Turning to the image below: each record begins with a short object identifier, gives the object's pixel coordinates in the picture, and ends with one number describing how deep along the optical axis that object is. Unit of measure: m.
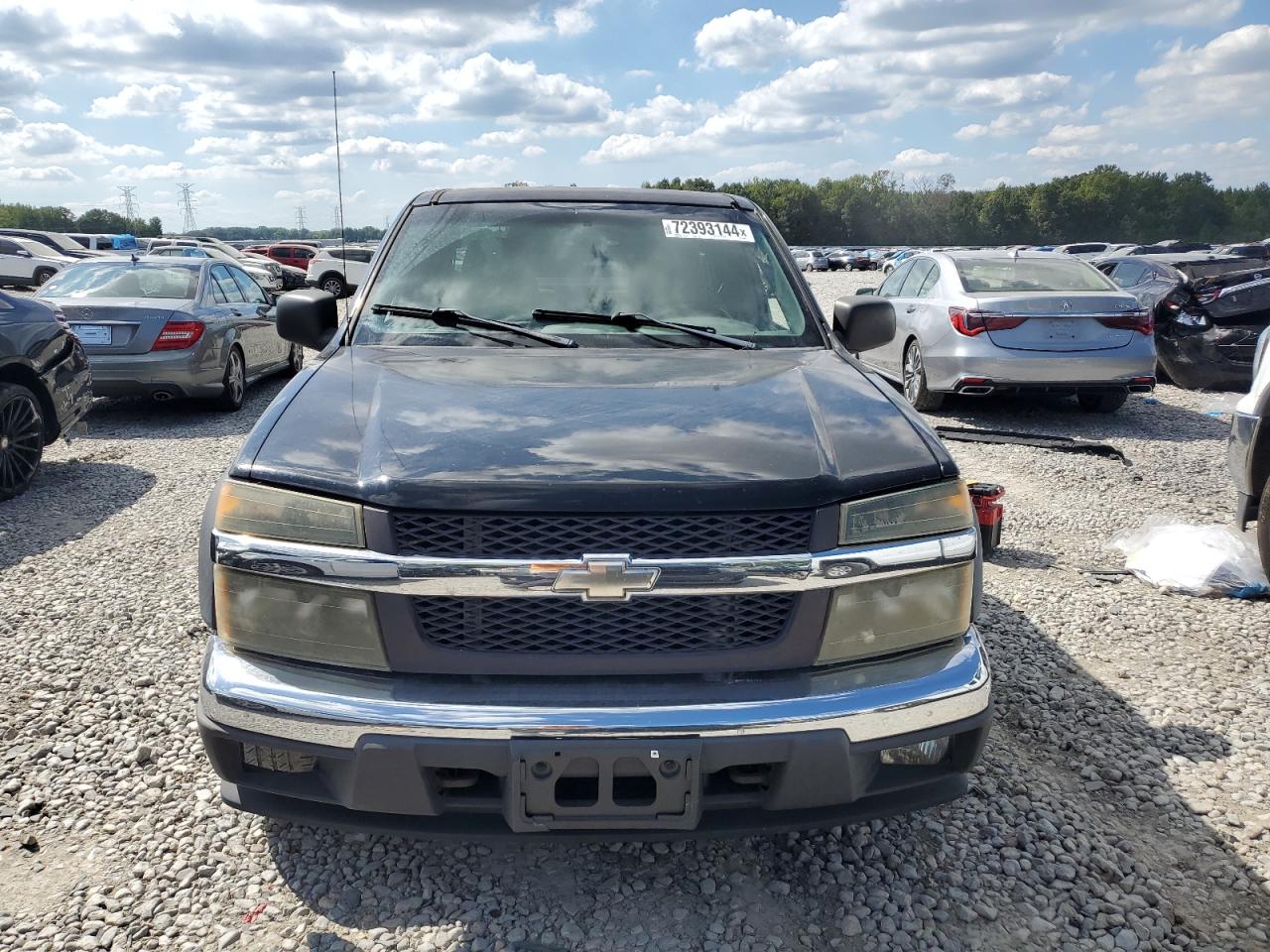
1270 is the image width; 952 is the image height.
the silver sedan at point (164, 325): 8.91
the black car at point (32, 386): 6.58
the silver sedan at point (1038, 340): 8.92
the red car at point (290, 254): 39.31
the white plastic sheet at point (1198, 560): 4.88
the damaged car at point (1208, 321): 10.53
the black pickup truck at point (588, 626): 2.08
